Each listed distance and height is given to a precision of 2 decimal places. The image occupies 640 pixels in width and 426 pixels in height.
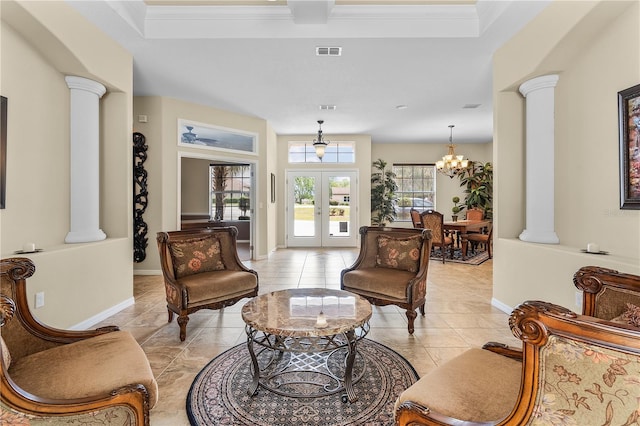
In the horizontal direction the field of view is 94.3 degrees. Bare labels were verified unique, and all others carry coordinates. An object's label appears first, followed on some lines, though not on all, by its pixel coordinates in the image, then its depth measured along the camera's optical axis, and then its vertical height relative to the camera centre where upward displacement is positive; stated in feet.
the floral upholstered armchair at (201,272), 8.79 -1.97
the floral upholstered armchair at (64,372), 3.55 -2.29
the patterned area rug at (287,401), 5.41 -3.73
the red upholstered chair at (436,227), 19.40 -0.90
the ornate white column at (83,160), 10.14 +1.86
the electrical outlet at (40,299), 8.03 -2.33
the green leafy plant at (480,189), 25.00 +2.09
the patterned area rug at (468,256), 19.72 -3.09
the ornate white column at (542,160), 10.08 +1.81
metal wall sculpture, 15.46 +1.08
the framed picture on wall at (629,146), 7.42 +1.71
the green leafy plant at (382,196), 26.11 +1.52
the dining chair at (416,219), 22.28 -0.44
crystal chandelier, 22.81 +3.97
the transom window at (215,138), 16.75 +4.63
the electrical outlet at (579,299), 8.02 -2.34
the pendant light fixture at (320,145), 20.75 +4.78
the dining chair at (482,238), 20.11 -1.73
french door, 25.52 +0.47
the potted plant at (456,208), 26.78 +0.47
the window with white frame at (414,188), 27.99 +2.39
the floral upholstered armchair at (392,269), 9.17 -1.96
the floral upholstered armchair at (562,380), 2.53 -1.54
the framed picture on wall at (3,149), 7.74 +1.70
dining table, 19.75 -0.99
